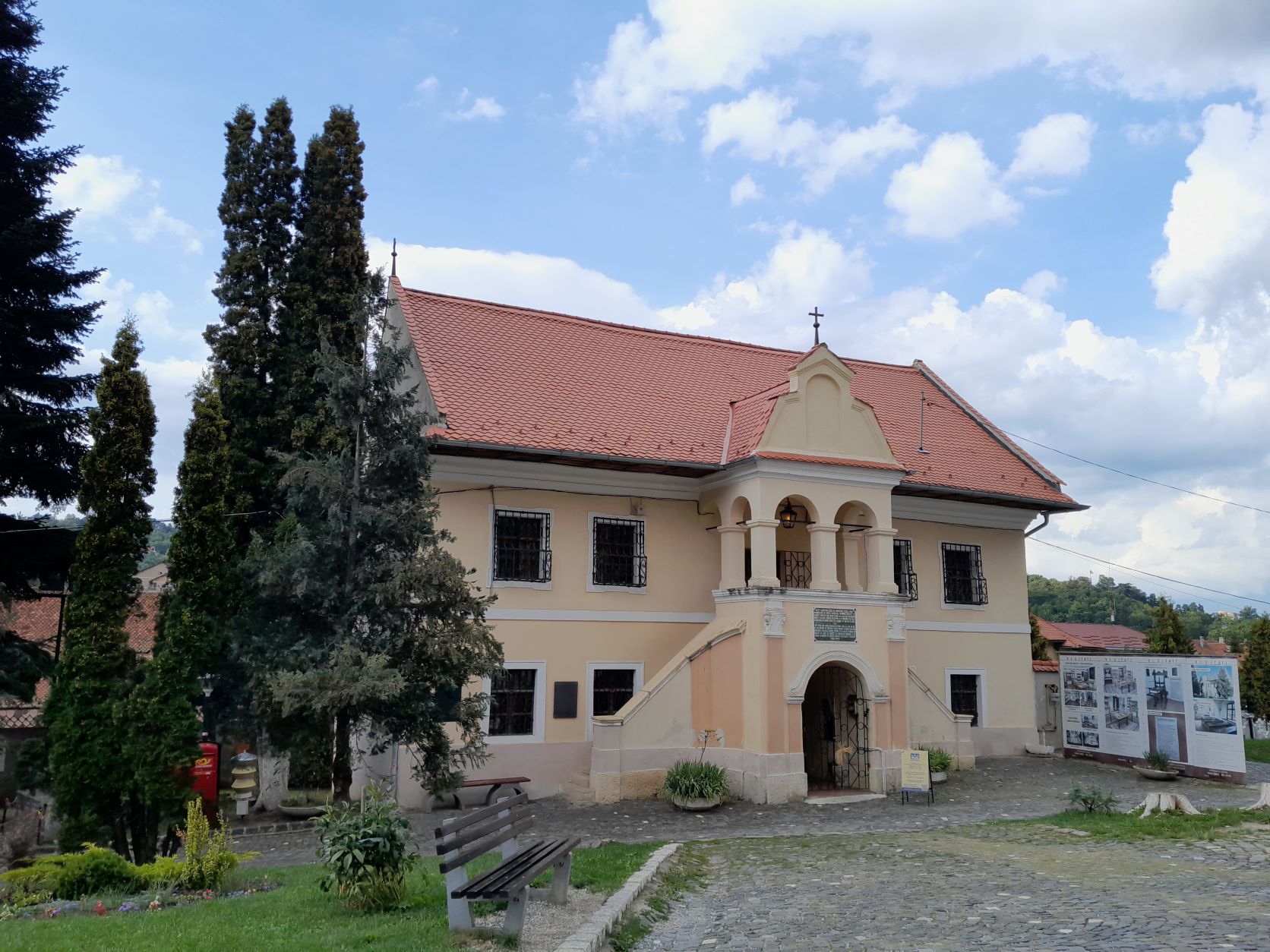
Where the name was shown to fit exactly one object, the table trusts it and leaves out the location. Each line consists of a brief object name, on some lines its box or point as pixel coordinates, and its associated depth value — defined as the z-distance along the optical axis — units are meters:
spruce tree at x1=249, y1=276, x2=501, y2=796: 12.46
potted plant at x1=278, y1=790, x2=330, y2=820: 16.23
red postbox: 14.56
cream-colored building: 17.56
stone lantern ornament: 16.38
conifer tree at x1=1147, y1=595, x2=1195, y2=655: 28.30
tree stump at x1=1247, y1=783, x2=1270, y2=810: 14.62
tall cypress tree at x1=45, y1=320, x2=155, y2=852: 12.38
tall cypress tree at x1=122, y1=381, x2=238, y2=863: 12.42
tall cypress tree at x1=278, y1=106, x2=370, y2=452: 18.88
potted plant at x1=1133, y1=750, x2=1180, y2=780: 19.05
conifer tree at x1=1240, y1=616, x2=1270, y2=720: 28.14
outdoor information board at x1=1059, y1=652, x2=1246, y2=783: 18.59
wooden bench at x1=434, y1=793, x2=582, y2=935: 6.92
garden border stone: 6.68
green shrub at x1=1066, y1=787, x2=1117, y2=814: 14.76
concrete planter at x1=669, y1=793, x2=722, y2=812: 16.06
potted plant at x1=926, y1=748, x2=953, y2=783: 19.03
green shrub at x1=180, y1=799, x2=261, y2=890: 9.59
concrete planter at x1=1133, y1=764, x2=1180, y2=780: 19.00
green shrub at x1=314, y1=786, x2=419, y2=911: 7.89
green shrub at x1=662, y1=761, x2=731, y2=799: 16.12
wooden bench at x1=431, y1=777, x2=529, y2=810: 16.45
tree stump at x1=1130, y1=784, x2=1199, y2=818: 14.22
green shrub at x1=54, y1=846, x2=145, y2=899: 9.41
